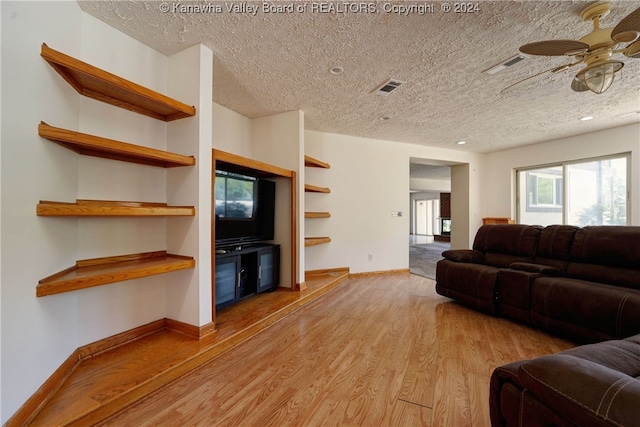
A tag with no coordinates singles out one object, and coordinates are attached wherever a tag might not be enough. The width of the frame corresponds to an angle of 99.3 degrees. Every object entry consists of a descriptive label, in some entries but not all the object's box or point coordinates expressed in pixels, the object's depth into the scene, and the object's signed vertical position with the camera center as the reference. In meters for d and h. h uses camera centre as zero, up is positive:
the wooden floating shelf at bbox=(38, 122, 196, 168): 1.48 +0.42
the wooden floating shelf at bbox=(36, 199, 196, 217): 1.45 +0.02
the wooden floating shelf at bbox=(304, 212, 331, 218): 4.04 -0.03
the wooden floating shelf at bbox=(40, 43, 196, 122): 1.55 +0.84
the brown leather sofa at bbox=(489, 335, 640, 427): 0.72 -0.56
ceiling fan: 1.61 +1.07
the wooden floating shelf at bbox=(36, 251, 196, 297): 1.47 -0.37
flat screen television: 2.74 +0.04
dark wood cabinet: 2.67 -0.66
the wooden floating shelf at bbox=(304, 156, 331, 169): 4.01 +0.77
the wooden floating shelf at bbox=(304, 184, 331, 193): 4.06 +0.37
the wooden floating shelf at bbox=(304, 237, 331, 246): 3.95 -0.42
